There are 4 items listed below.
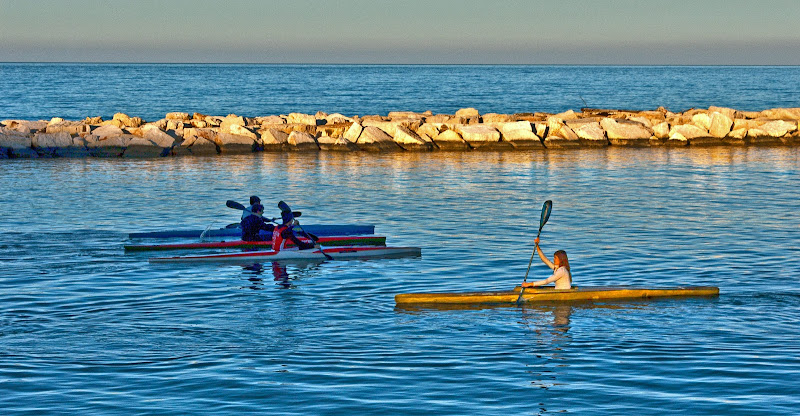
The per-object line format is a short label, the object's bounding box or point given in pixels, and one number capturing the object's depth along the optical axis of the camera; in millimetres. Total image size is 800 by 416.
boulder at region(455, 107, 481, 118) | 54062
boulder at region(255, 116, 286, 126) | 50988
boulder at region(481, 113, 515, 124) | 53125
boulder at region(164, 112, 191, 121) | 51719
